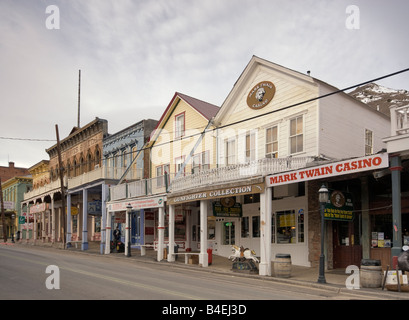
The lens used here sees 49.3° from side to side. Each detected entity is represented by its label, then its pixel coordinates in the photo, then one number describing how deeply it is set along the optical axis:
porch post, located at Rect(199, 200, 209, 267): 20.75
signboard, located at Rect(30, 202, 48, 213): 41.66
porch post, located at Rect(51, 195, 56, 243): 39.03
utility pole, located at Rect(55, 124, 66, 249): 33.99
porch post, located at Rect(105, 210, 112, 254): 28.64
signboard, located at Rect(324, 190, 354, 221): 17.00
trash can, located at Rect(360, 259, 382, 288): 13.42
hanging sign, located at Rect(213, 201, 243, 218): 21.73
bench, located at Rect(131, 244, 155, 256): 26.72
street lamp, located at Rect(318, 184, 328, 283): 14.53
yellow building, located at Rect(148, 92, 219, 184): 25.52
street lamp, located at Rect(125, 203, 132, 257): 25.73
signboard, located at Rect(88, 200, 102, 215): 31.41
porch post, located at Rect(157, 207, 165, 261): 23.75
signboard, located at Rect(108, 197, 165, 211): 24.22
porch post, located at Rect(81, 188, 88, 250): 32.22
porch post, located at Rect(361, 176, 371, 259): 18.09
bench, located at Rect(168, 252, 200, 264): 21.28
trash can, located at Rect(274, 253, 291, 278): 16.11
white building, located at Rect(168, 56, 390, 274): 18.89
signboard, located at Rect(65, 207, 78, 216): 37.09
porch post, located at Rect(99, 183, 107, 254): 29.67
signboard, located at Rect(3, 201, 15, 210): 60.28
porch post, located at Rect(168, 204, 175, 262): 23.09
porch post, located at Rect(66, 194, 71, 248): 35.28
